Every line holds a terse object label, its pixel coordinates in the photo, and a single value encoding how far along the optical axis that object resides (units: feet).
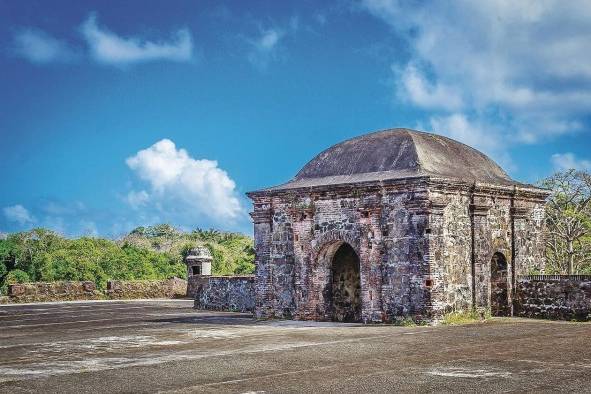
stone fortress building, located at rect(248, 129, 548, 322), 55.16
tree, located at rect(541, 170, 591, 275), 88.69
